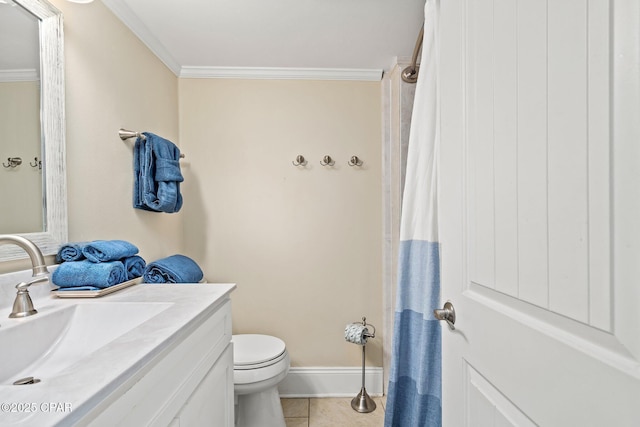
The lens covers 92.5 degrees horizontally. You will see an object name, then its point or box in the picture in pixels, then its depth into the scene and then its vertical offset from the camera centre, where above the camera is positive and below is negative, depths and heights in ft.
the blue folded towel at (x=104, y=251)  3.56 -0.48
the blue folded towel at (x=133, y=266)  3.97 -0.74
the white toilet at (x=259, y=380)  5.06 -2.84
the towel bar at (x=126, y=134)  4.76 +1.21
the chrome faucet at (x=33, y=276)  2.62 -0.57
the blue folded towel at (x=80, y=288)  3.31 -0.84
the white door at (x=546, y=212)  1.30 -0.02
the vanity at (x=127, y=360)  1.57 -1.06
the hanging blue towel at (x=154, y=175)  5.03 +0.60
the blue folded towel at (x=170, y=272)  4.61 -0.95
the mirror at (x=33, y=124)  3.04 +0.95
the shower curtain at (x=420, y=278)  4.03 -0.96
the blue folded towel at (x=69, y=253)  3.53 -0.48
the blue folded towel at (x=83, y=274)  3.32 -0.69
